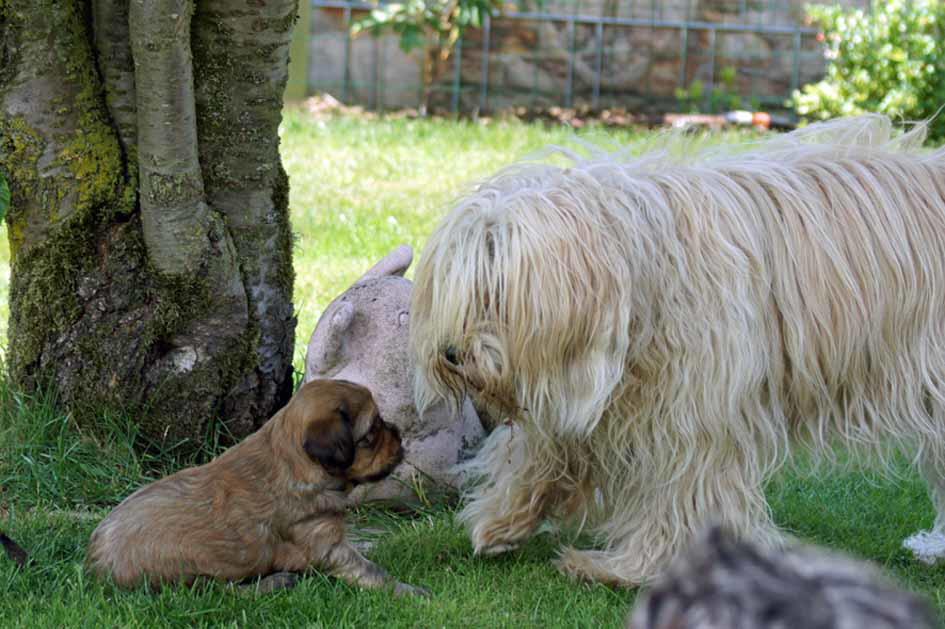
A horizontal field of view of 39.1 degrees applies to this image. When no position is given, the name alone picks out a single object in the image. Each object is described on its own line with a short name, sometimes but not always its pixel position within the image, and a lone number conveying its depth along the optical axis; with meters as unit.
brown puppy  3.77
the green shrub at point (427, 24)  11.45
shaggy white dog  3.54
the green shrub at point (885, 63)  10.61
